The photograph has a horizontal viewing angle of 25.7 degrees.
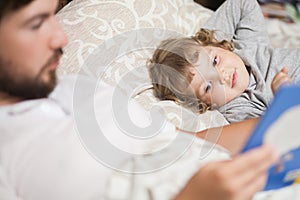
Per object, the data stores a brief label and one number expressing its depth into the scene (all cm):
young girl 130
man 86
